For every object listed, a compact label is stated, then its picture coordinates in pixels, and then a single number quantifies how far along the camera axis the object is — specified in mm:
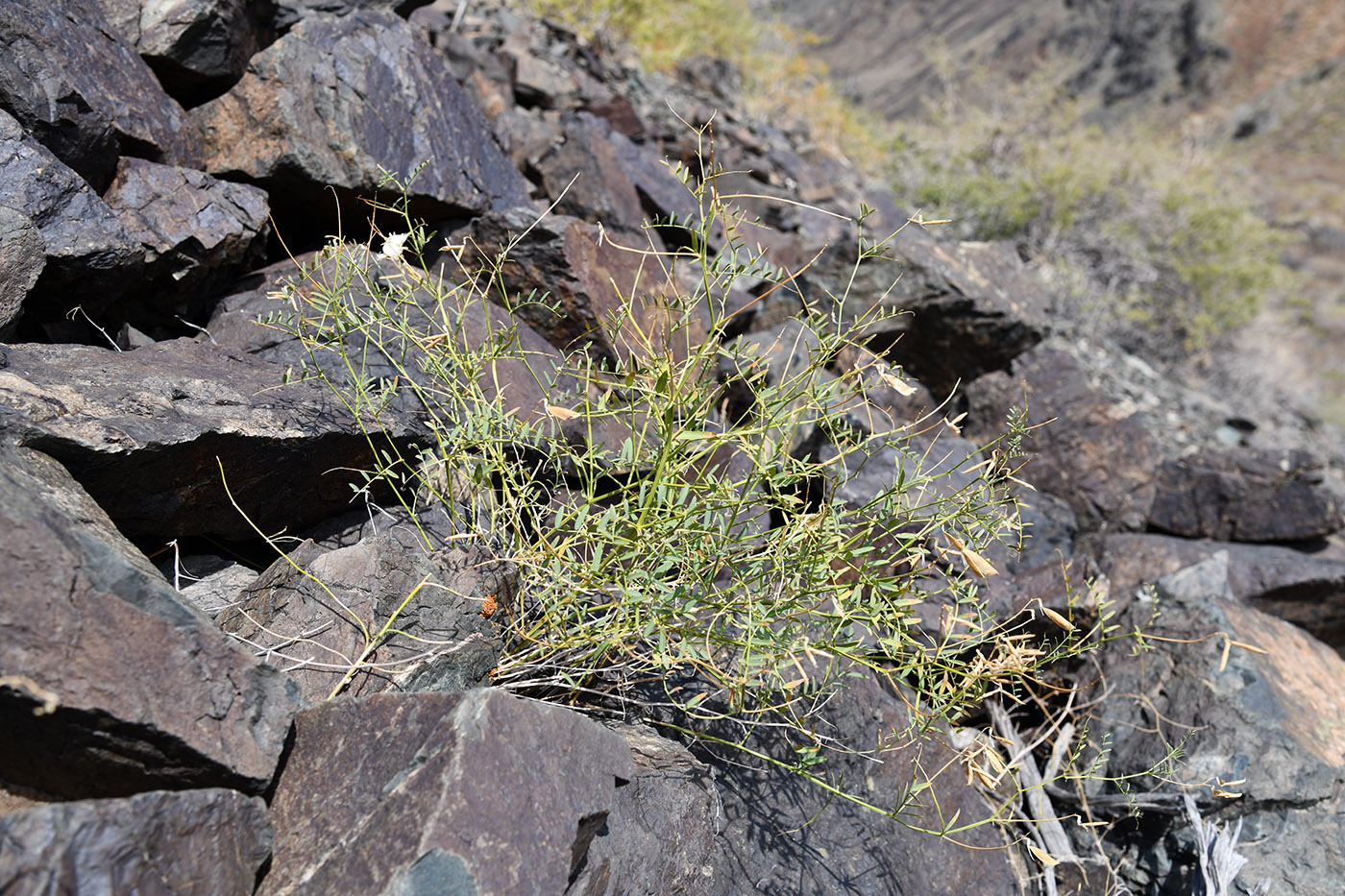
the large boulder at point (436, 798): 1345
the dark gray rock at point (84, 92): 2195
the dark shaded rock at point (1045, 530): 3367
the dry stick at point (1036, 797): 2447
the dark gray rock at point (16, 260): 1885
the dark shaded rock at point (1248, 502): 3898
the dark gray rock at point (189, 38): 2832
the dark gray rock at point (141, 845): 1111
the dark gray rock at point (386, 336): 2336
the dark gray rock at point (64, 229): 2049
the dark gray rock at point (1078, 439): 3967
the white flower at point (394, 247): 1854
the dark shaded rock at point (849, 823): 1964
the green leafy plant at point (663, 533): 1754
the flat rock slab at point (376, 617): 1798
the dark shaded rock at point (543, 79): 5070
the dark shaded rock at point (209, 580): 1946
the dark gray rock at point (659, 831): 1678
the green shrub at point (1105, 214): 7508
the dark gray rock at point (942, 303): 4023
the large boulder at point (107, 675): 1265
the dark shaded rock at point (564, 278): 2967
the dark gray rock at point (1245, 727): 2375
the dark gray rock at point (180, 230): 2395
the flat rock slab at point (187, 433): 1682
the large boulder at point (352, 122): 2826
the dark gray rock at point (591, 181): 3721
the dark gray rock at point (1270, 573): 3541
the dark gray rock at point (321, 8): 3354
